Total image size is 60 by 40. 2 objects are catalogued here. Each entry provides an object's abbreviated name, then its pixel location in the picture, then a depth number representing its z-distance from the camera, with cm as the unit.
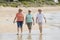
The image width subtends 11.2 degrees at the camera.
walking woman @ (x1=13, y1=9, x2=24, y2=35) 1701
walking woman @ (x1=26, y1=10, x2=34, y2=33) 1711
